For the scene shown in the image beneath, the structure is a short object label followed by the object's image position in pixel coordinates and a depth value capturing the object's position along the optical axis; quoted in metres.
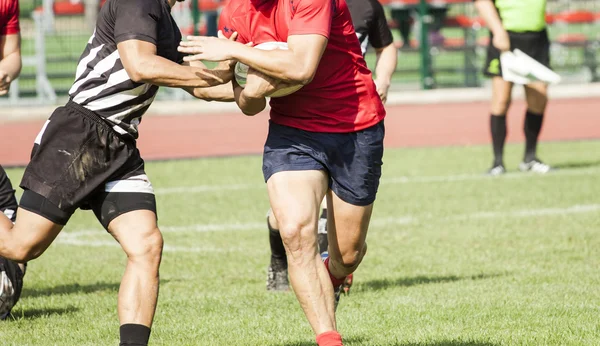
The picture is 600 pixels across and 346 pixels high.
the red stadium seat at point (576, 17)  56.91
